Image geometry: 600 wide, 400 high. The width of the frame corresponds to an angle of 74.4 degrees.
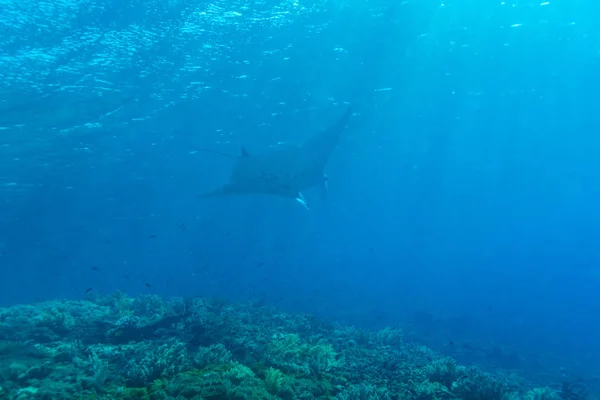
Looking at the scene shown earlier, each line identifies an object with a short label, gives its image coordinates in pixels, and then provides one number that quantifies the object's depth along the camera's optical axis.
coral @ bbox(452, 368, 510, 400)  7.20
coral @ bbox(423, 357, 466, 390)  7.97
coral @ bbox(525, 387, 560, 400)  9.06
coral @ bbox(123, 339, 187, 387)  6.62
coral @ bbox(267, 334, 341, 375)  7.80
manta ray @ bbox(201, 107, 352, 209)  19.39
